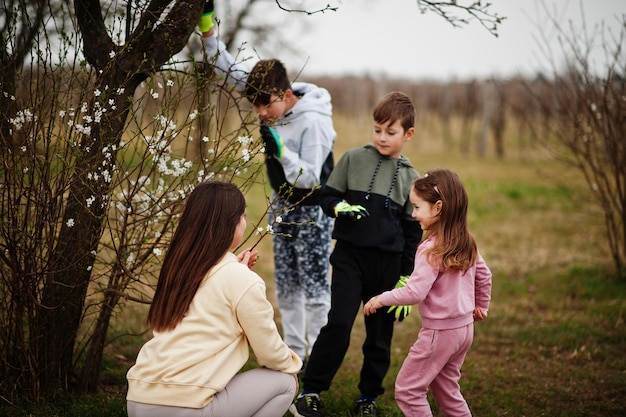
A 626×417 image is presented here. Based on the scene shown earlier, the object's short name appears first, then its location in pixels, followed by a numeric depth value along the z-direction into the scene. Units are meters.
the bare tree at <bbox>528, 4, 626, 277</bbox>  6.08
